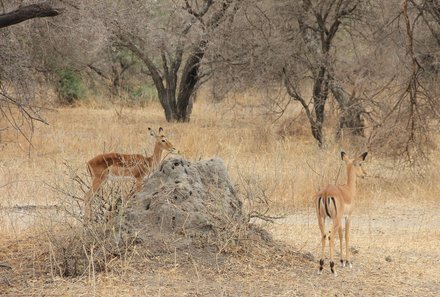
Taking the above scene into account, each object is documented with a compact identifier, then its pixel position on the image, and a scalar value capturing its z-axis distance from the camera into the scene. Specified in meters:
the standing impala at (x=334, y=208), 13.57
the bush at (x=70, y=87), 52.53
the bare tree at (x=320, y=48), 32.37
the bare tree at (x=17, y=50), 13.95
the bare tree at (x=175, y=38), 38.50
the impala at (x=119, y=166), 17.67
